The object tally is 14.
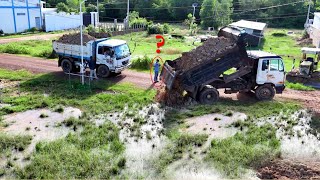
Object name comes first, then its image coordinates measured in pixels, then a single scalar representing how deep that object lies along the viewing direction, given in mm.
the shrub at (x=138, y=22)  49375
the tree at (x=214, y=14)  54344
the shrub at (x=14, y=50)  27469
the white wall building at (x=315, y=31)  36447
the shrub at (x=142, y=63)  22844
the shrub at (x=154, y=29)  45688
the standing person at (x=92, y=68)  19492
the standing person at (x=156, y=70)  19281
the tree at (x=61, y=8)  53469
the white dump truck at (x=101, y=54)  19328
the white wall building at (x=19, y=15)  41188
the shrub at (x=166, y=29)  47400
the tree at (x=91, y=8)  67938
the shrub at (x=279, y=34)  48875
